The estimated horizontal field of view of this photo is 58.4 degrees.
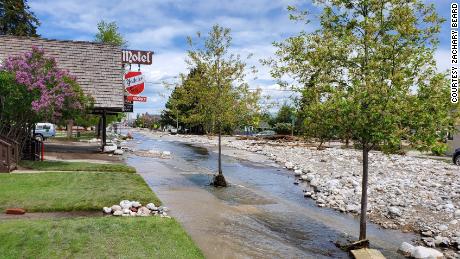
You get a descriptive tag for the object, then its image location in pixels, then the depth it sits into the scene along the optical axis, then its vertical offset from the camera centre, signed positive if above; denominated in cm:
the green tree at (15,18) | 4384 +1114
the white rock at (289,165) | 2583 -247
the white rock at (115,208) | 1049 -219
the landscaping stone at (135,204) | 1099 -217
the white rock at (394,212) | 1309 -268
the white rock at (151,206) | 1106 -223
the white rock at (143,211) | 1043 -227
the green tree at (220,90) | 1677 +147
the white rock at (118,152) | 2723 -195
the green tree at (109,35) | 4869 +1047
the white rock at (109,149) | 2693 -175
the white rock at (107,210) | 1037 -221
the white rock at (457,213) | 1302 -266
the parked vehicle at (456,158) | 2791 -187
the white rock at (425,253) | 898 -272
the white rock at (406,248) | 944 -276
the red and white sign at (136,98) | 2852 +174
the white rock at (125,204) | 1074 -214
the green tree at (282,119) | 7372 +135
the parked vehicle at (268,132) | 7741 -118
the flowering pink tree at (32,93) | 1612 +110
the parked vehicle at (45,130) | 3930 -87
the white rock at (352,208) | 1376 -269
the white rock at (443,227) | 1154 -276
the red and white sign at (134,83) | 2855 +281
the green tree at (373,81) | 820 +101
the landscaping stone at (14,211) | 960 -212
